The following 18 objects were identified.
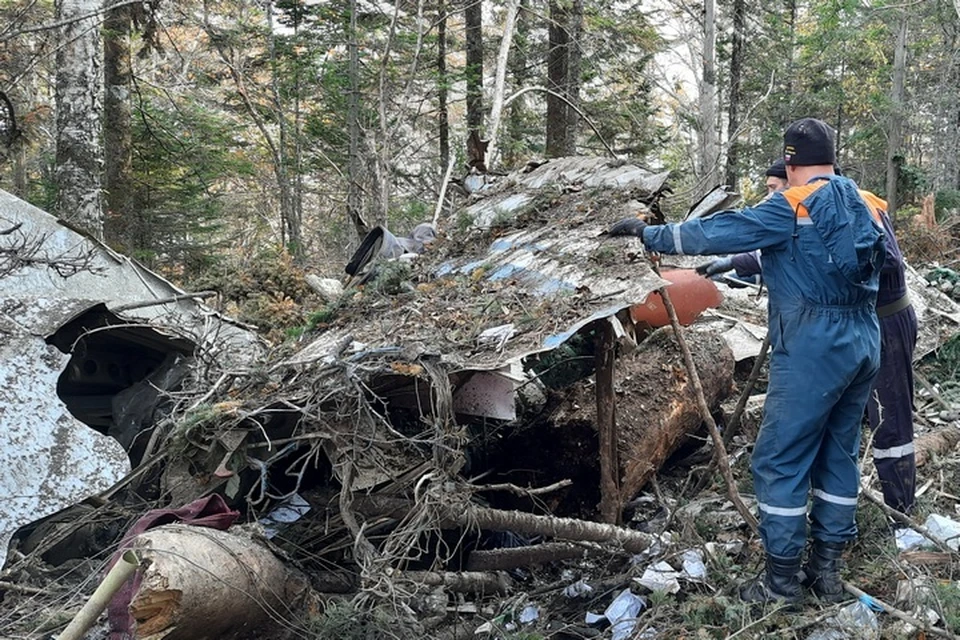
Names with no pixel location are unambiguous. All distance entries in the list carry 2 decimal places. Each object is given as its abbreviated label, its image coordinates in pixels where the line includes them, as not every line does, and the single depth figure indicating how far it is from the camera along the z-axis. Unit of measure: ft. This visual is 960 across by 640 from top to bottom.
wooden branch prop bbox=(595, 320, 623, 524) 13.28
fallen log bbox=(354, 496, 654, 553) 10.62
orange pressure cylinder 17.56
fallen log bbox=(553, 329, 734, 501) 14.88
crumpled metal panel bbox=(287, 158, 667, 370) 10.76
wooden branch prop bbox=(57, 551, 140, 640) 7.52
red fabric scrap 8.37
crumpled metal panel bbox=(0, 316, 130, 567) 11.77
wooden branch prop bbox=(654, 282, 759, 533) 12.02
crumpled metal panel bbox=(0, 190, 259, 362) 16.14
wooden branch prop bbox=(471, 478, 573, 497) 10.59
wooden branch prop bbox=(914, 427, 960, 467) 15.07
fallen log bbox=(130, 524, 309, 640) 8.16
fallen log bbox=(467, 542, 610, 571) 12.53
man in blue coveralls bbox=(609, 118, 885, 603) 10.02
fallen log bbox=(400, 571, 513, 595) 10.54
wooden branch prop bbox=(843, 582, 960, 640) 8.94
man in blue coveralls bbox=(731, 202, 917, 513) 12.57
